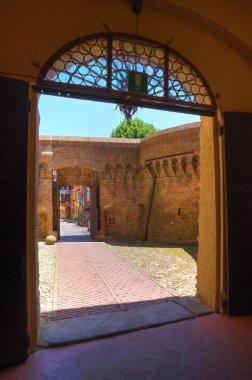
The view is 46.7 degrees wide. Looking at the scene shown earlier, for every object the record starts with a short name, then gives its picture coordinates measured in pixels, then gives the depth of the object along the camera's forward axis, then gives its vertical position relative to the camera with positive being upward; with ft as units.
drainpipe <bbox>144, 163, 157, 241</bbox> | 55.61 -1.56
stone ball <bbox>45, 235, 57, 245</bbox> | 48.12 -7.07
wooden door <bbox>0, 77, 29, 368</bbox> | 9.57 -0.84
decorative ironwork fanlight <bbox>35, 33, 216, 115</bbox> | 11.19 +5.10
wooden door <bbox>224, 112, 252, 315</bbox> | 13.24 -0.52
